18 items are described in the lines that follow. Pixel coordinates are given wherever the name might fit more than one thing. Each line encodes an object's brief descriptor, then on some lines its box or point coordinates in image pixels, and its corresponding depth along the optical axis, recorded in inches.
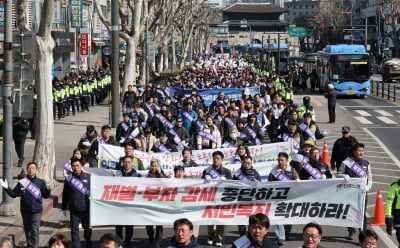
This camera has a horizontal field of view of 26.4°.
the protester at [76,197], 483.8
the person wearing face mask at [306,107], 949.9
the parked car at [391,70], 2642.7
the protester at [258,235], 327.9
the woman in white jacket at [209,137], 768.9
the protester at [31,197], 478.3
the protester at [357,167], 514.9
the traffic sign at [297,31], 3940.5
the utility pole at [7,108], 586.6
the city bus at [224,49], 6102.4
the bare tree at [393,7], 3410.4
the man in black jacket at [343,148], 632.4
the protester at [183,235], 326.6
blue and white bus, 1838.1
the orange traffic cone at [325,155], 815.7
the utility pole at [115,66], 1124.5
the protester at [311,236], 307.4
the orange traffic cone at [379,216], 548.4
